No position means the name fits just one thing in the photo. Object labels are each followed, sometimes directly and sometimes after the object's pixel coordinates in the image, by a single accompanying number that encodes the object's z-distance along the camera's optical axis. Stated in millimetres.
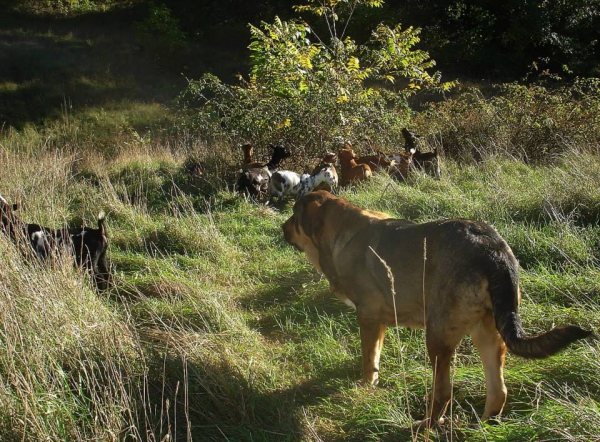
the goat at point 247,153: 11578
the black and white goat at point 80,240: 5988
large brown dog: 3312
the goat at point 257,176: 10570
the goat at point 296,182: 10625
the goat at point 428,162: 10867
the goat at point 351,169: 10773
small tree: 11680
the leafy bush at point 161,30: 35844
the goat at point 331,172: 10469
